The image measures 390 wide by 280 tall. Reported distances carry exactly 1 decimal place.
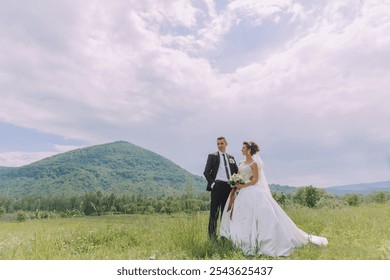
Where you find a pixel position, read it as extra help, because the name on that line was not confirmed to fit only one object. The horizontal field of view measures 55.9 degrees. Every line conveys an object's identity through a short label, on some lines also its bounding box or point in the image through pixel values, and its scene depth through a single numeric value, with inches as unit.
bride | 296.5
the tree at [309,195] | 1975.1
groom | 331.3
